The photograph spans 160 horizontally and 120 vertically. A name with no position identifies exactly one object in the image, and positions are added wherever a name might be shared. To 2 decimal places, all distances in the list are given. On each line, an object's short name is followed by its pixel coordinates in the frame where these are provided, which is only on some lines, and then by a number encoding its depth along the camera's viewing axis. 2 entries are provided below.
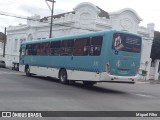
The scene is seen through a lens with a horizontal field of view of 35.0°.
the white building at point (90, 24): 29.42
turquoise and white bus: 13.86
